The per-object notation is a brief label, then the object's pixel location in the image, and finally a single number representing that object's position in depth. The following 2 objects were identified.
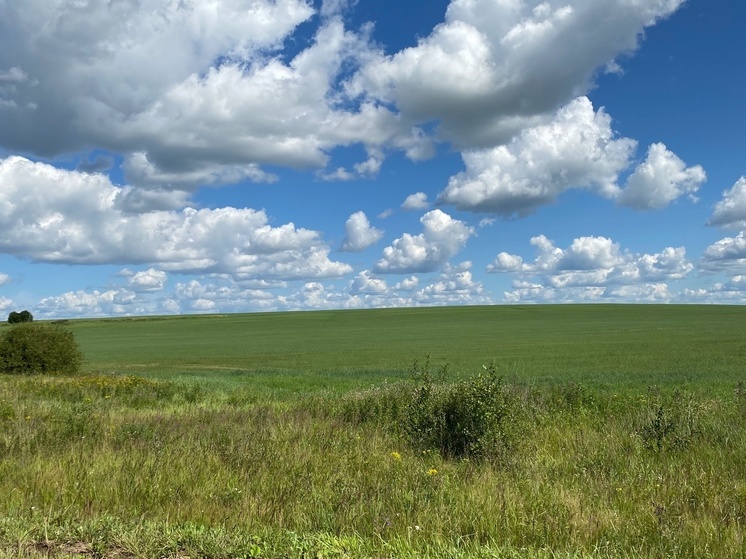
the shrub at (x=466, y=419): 9.52
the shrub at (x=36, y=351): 26.27
